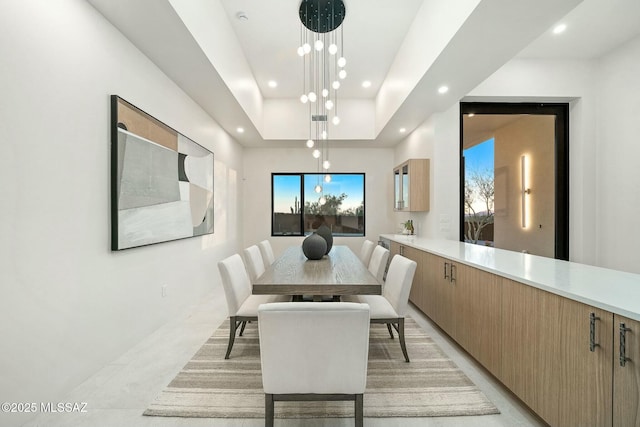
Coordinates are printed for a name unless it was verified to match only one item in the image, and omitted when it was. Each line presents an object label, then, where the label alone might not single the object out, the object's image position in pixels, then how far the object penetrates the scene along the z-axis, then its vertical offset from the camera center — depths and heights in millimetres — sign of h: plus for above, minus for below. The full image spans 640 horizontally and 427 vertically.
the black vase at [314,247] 2912 -353
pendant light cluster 2920 +2072
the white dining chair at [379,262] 2852 -509
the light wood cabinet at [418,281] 3361 -830
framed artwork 2250 +299
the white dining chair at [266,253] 3816 -556
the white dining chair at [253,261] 3008 -531
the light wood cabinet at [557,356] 1239 -721
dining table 1991 -497
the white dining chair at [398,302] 2270 -756
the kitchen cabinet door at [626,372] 1106 -632
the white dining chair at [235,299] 2303 -727
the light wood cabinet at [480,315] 1942 -766
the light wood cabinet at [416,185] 4289 +409
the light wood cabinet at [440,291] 2624 -783
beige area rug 1725 -1185
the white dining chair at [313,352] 1367 -680
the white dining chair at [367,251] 3898 -535
